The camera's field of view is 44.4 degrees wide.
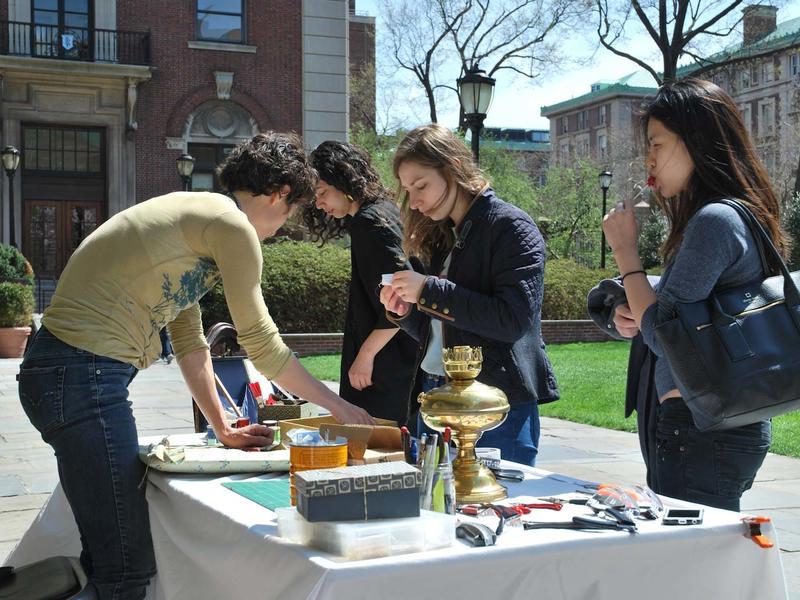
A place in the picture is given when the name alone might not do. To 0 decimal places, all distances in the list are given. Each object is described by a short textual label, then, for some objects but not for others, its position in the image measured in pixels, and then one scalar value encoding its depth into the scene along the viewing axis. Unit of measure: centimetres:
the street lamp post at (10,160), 2267
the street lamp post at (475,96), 1454
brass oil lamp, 250
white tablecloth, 194
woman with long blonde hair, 306
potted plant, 1836
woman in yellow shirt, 277
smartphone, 225
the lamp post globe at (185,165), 2361
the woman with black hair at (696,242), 253
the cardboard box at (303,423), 312
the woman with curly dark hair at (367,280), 414
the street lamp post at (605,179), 3178
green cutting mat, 246
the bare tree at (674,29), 3127
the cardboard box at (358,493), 202
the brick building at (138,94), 2650
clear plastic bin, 196
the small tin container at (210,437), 341
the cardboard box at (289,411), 369
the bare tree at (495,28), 3791
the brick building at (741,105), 3500
